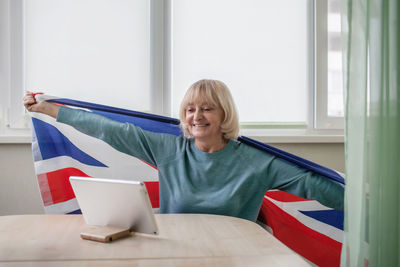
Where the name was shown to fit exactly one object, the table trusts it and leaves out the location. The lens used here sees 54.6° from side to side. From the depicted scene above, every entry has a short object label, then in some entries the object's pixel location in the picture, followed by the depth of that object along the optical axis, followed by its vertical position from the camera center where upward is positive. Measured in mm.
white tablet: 1135 -220
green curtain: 996 -1
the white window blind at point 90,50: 2271 +486
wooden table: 971 -321
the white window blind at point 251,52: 2396 +492
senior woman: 1704 -132
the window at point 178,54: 2271 +475
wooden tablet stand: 1117 -300
